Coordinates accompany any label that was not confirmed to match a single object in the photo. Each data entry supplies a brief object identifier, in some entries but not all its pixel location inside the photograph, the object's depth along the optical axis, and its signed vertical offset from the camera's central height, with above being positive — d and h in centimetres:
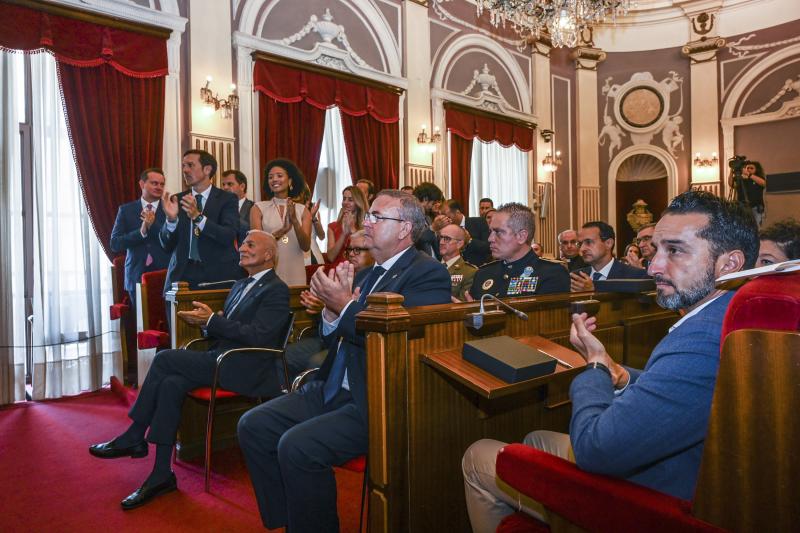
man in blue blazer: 120 -29
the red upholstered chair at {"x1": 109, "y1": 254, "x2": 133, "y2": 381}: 449 -27
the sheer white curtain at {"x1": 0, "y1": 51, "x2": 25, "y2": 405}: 431 +29
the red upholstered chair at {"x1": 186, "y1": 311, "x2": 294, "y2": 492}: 267 -62
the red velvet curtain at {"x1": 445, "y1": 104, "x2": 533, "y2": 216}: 787 +185
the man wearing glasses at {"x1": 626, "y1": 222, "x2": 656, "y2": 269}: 413 +14
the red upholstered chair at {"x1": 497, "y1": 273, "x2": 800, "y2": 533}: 103 -35
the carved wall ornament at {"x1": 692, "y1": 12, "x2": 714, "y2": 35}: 942 +400
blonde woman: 430 +40
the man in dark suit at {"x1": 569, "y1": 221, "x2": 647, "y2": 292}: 379 +5
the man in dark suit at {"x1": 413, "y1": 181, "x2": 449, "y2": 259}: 455 +54
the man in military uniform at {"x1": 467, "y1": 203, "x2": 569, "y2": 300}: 308 +0
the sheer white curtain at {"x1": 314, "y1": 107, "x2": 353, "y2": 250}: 662 +113
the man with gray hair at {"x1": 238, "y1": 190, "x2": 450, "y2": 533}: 190 -53
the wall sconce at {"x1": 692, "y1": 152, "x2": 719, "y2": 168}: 945 +166
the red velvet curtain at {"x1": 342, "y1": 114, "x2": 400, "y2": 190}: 670 +143
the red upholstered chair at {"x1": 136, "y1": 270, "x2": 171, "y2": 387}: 367 -28
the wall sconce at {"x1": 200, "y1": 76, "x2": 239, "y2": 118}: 540 +163
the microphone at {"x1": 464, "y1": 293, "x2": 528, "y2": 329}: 194 -20
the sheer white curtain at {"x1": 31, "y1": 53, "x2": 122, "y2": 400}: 453 -3
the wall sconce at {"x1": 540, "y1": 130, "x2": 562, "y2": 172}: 920 +168
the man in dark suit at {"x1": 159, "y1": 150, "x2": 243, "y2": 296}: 351 +23
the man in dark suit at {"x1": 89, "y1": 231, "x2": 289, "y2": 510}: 266 -54
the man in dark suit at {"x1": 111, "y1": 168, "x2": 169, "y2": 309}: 418 +27
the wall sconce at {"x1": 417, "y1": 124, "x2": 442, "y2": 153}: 733 +164
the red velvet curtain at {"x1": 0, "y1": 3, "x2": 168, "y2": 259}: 462 +150
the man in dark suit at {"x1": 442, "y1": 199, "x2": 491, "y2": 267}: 515 +16
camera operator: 855 +121
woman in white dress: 435 +38
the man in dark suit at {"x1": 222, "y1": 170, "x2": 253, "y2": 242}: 476 +72
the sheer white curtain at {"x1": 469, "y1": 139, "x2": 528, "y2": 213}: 847 +139
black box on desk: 165 -30
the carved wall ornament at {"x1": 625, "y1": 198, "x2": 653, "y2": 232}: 1006 +81
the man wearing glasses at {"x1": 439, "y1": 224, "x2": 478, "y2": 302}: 421 +9
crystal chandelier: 641 +293
